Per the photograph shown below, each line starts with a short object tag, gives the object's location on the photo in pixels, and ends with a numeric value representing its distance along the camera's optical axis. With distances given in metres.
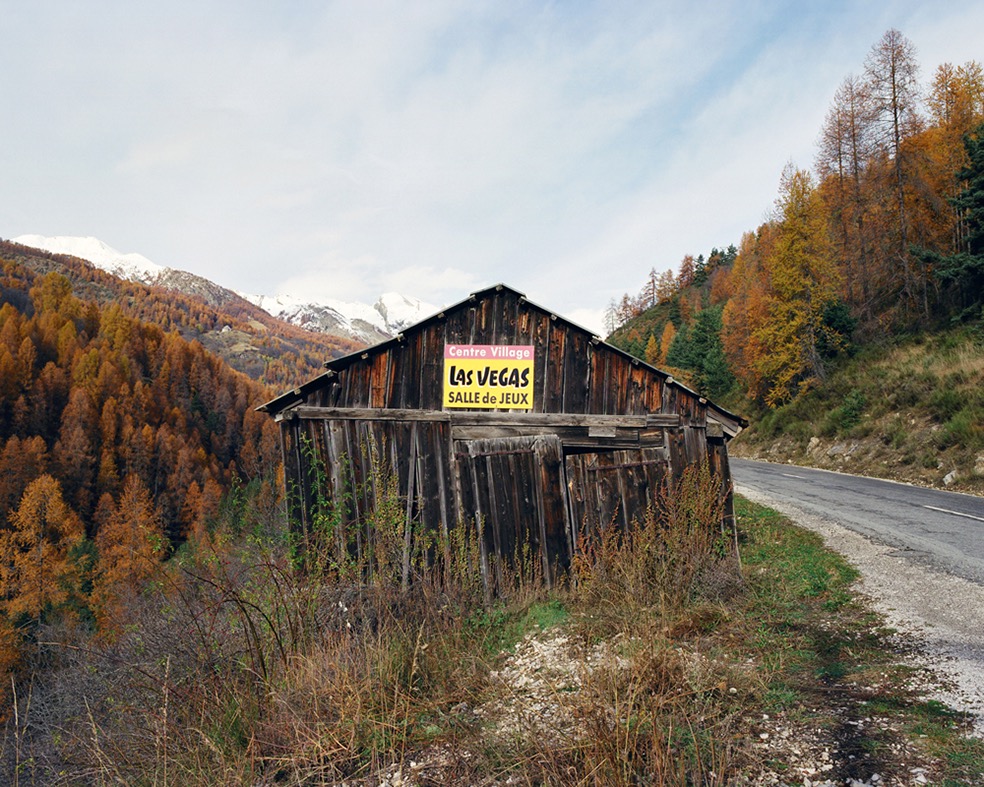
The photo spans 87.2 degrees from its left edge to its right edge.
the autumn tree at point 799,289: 24.58
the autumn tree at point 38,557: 38.56
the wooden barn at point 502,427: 8.31
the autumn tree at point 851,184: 25.70
